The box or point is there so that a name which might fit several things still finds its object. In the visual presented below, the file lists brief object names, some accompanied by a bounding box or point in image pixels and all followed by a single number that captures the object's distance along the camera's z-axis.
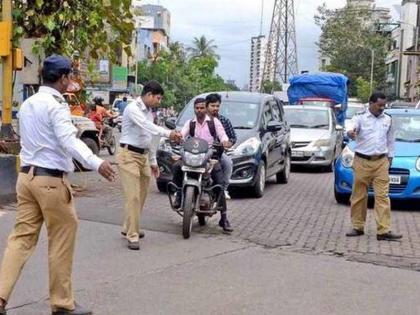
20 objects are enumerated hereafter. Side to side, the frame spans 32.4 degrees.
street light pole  62.60
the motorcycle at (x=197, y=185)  8.28
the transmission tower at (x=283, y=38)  59.62
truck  27.09
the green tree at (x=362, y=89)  60.06
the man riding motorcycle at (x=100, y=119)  19.79
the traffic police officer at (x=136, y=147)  7.68
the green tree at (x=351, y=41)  62.16
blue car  10.61
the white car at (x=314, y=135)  16.77
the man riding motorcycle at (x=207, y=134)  8.73
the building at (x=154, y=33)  90.75
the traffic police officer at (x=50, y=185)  4.89
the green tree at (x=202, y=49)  100.12
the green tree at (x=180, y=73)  67.50
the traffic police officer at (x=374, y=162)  8.48
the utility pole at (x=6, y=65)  10.41
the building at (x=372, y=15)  64.94
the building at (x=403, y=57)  66.98
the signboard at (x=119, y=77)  60.41
